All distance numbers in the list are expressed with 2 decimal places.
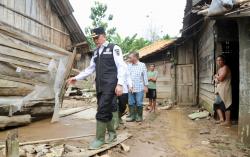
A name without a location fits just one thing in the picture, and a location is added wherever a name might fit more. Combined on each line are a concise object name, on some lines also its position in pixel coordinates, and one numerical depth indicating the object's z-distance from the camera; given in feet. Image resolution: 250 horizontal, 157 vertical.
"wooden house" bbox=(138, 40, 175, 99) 32.28
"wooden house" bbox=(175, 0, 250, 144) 12.01
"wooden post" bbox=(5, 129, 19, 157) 7.44
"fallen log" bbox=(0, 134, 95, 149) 10.77
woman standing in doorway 15.80
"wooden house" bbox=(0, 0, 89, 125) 15.55
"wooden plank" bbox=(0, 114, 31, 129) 14.32
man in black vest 10.43
